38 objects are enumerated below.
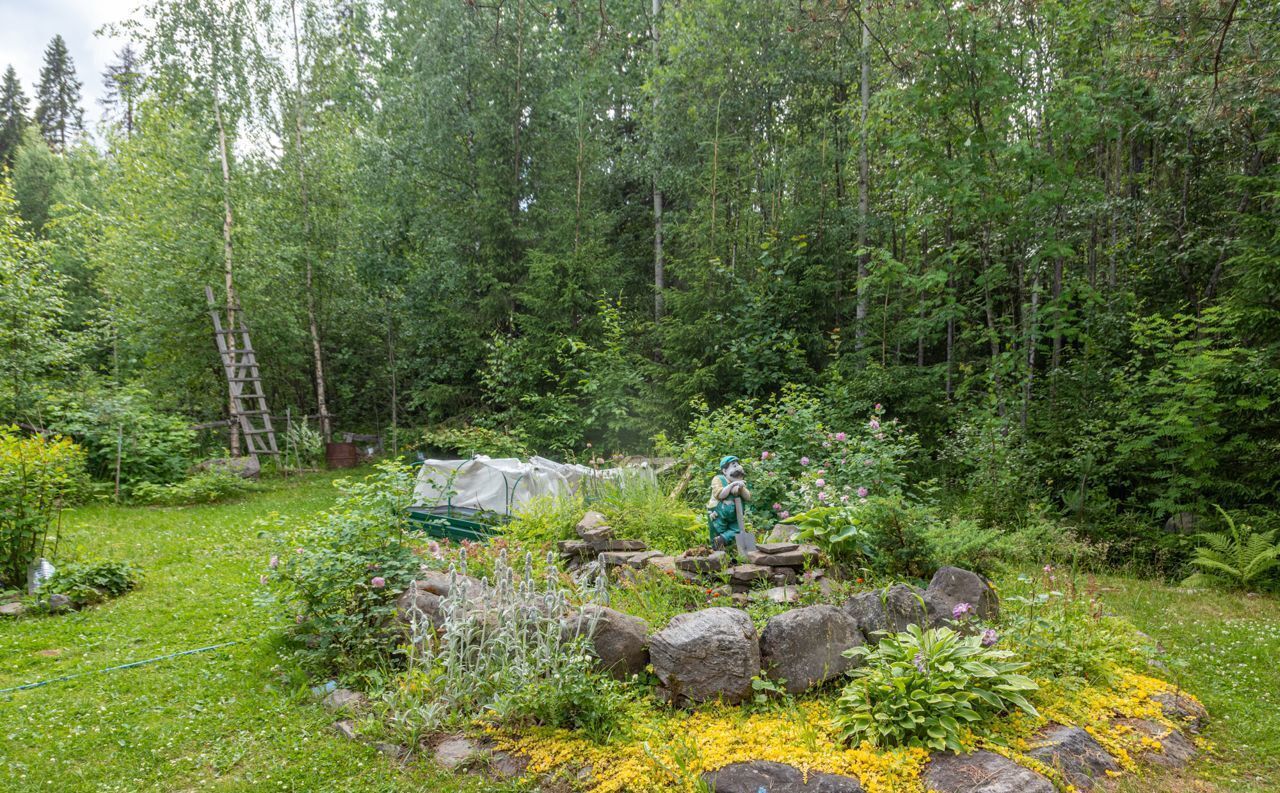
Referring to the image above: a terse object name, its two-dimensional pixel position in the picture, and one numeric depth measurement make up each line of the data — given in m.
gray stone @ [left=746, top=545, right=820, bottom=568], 4.27
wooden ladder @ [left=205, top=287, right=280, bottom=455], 12.04
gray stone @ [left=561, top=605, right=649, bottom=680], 3.42
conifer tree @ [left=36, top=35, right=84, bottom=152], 29.94
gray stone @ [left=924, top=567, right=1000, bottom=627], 3.65
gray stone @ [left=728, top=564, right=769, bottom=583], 4.23
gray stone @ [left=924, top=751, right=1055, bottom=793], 2.55
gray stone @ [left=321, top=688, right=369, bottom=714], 3.44
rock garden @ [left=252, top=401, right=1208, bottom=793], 2.82
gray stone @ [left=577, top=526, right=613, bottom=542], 5.17
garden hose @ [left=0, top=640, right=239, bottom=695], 3.75
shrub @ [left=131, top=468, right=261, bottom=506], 9.33
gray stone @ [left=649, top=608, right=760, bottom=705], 3.23
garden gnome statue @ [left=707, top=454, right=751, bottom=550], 4.58
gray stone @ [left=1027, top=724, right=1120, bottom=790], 2.73
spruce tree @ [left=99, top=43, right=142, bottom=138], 16.98
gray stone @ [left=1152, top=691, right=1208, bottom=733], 3.27
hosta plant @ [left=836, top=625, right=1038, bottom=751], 2.89
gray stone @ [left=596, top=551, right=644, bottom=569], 4.90
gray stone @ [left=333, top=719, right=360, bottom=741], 3.21
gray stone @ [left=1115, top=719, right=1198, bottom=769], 2.93
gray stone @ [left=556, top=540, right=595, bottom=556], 5.23
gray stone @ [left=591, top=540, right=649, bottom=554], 5.14
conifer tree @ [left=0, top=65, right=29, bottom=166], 26.58
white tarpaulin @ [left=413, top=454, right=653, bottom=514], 7.21
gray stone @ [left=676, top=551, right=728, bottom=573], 4.36
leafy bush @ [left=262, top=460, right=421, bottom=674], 3.91
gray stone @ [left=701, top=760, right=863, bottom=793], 2.62
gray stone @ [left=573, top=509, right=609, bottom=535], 5.33
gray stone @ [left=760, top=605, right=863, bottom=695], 3.33
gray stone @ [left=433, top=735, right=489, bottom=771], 2.96
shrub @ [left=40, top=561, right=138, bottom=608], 5.19
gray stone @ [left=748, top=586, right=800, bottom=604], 3.93
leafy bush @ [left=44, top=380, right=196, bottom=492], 9.70
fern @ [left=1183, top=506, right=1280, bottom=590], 5.44
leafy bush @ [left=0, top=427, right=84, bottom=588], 5.23
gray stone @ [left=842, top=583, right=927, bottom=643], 3.56
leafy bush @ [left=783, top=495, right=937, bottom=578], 4.38
